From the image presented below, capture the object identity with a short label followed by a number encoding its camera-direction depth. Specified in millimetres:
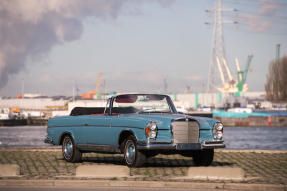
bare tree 148575
